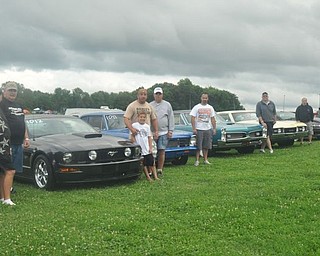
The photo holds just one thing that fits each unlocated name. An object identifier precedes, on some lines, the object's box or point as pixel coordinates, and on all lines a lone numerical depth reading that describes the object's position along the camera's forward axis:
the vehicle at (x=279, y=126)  15.34
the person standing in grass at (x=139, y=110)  8.90
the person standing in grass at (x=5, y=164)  6.71
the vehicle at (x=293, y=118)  19.23
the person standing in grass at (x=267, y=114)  13.85
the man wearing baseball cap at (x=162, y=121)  9.46
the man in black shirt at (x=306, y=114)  16.95
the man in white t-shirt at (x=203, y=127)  11.30
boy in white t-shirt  8.73
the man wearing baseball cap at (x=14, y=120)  7.41
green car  13.27
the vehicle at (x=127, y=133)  11.11
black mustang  7.82
